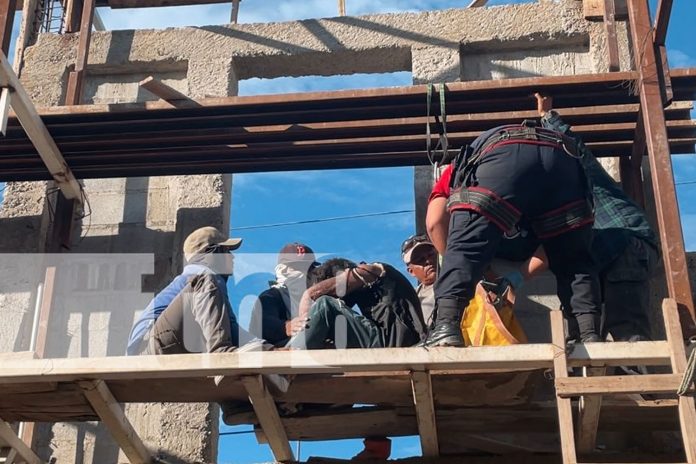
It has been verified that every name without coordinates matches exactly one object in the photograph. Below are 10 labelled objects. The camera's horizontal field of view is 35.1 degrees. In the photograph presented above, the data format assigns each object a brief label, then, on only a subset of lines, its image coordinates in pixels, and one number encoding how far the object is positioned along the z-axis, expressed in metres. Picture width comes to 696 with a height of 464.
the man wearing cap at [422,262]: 7.14
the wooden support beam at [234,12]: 9.83
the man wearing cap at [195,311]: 6.16
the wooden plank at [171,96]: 7.61
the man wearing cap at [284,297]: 6.73
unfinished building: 6.07
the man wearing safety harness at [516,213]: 6.05
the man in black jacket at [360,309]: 6.42
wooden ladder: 5.39
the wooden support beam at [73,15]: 9.72
